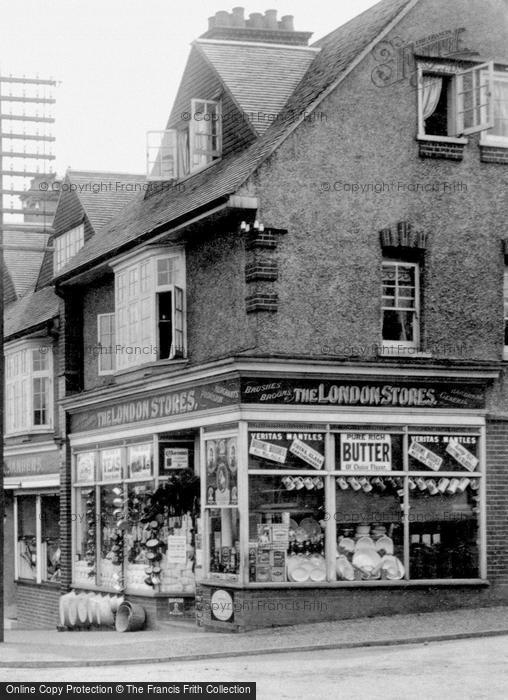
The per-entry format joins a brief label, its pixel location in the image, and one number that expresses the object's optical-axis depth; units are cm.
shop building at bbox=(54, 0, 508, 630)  2055
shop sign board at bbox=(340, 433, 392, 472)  2094
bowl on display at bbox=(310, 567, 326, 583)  2058
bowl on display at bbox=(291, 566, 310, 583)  2047
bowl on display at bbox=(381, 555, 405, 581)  2106
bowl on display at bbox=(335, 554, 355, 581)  2077
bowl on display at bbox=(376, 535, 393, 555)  2109
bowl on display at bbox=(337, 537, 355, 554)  2086
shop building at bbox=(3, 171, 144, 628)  3009
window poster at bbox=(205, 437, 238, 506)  2061
